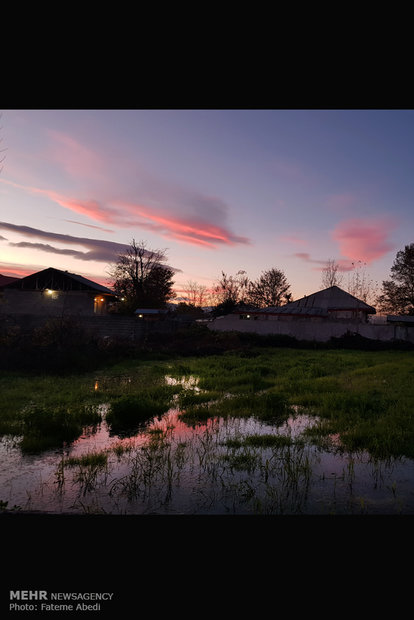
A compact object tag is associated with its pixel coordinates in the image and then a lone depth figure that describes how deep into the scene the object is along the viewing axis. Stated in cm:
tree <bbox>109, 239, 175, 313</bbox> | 5016
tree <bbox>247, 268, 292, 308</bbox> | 6116
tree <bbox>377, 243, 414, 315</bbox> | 4319
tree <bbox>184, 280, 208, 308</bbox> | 7000
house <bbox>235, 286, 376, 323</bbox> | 3493
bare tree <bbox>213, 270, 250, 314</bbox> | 5994
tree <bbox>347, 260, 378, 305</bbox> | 4969
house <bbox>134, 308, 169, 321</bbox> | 4628
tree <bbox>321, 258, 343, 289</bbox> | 4880
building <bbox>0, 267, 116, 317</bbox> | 2814
